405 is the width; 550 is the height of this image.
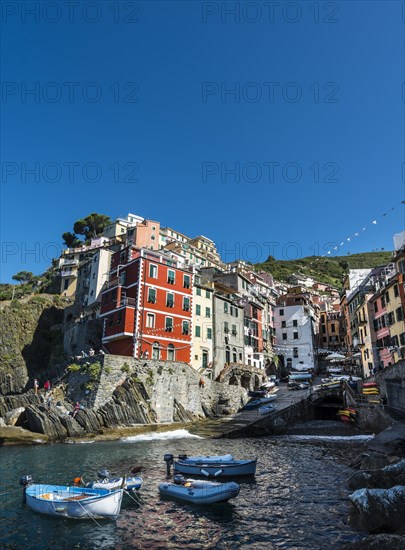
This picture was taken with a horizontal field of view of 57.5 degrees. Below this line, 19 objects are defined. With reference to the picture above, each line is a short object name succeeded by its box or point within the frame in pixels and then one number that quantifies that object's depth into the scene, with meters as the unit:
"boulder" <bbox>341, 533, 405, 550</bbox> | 9.32
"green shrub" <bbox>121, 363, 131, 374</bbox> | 41.88
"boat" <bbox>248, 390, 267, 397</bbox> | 56.01
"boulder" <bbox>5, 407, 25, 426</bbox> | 37.84
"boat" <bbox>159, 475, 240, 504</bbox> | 16.92
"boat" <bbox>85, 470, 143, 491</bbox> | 17.64
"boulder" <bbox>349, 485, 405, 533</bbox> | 12.70
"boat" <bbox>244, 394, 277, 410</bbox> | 49.59
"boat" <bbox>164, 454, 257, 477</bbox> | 21.06
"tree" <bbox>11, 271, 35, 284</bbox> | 104.31
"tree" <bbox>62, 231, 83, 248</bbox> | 108.38
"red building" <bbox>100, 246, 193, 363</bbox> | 47.16
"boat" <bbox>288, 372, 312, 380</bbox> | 62.19
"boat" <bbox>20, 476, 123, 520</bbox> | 15.35
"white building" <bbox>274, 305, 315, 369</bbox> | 79.44
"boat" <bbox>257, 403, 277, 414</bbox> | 43.42
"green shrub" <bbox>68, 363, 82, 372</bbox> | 42.62
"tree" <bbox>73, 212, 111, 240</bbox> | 110.06
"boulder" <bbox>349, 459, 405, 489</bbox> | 16.03
